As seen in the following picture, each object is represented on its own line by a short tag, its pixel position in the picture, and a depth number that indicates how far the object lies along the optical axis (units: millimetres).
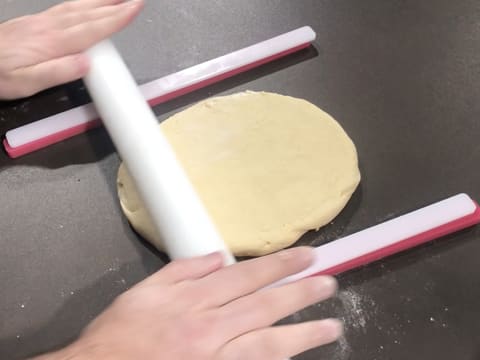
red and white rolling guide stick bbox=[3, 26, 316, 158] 956
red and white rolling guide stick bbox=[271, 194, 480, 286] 793
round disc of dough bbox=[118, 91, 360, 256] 817
